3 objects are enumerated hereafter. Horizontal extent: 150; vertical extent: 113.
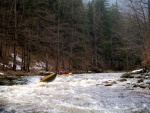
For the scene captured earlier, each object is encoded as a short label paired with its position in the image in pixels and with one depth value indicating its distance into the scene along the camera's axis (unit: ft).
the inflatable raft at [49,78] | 56.79
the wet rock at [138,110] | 25.89
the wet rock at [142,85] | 45.78
